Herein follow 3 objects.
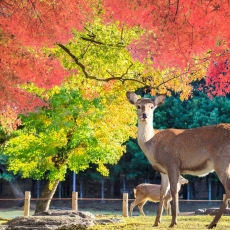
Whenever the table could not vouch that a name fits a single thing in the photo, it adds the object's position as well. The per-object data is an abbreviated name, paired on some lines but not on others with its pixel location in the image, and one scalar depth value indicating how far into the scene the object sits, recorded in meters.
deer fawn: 19.47
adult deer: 10.24
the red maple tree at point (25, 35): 9.98
